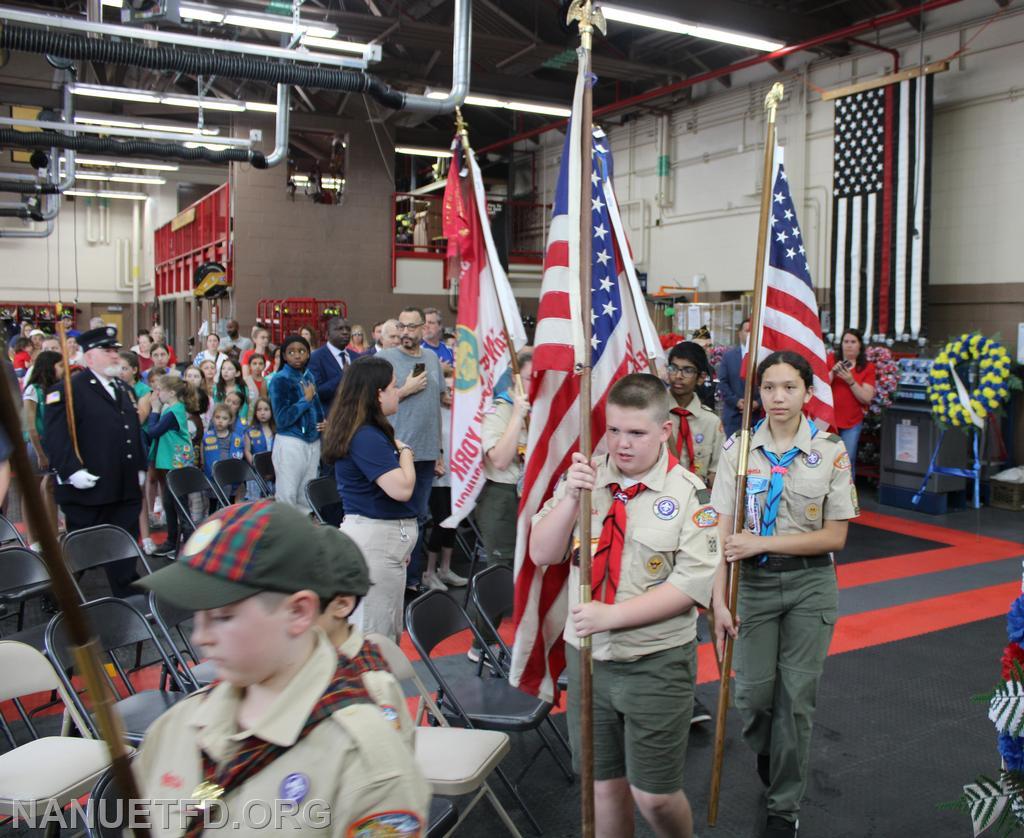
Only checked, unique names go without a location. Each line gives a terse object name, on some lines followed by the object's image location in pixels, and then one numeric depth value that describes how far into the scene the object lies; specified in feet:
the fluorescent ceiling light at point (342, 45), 23.86
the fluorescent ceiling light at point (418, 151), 57.77
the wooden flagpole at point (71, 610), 2.75
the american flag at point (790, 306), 11.86
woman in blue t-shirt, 11.68
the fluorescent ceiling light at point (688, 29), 30.22
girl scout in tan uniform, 9.89
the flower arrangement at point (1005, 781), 6.33
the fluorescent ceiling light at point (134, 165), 50.79
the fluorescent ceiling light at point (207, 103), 29.18
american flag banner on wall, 33.40
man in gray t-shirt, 19.11
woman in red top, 29.43
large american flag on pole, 9.47
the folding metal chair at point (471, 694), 10.50
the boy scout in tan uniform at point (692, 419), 13.97
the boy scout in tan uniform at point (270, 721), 4.08
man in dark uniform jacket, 17.40
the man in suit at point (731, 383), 26.48
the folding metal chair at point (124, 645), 9.91
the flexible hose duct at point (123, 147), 28.55
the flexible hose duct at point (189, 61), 18.51
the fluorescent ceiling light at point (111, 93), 28.65
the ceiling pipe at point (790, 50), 32.73
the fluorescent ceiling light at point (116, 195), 61.87
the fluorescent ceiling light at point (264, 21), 22.62
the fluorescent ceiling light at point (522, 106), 42.29
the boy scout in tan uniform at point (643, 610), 7.79
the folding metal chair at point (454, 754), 8.87
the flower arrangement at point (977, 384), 28.35
